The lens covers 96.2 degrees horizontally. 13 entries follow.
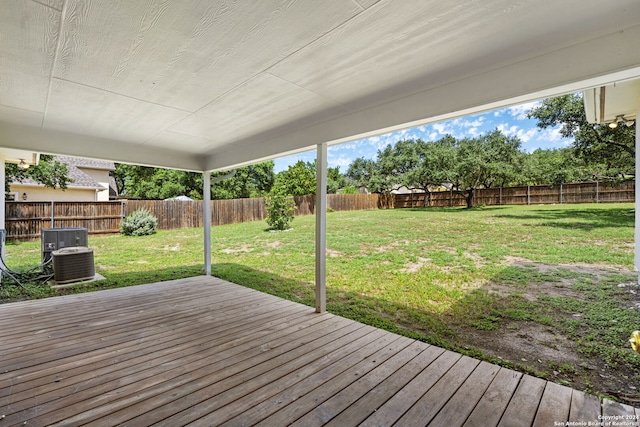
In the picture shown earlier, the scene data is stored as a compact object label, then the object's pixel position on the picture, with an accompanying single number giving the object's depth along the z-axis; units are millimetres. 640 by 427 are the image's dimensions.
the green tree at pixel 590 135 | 4734
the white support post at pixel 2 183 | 4521
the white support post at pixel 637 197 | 2697
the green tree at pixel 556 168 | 6029
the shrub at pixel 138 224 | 9375
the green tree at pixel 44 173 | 7691
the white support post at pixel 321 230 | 3191
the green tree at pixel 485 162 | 10516
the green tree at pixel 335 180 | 24453
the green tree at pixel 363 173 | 18438
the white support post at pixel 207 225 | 5164
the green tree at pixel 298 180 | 17823
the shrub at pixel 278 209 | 9445
